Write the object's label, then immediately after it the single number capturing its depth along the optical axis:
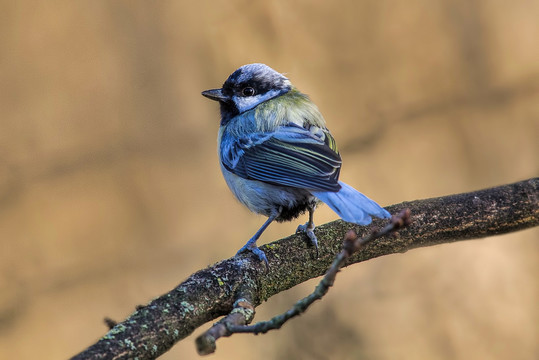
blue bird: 6.23
